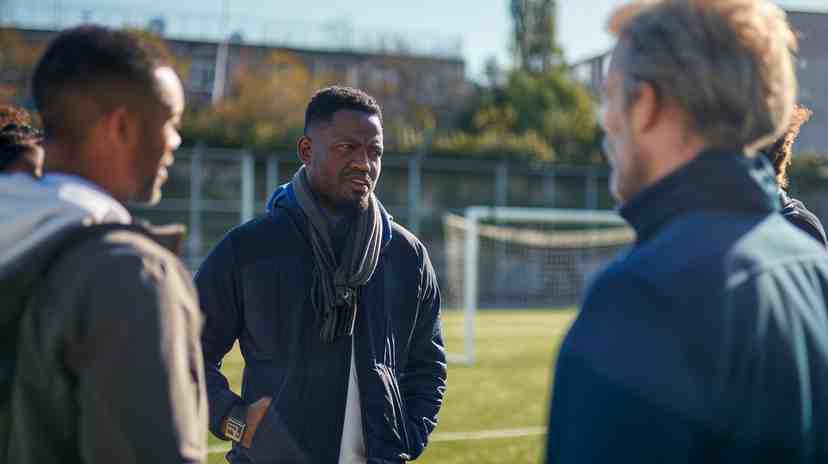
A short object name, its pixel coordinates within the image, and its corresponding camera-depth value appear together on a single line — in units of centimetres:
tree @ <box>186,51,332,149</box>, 2934
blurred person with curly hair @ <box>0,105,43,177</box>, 264
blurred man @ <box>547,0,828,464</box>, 156
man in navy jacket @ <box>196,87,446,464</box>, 318
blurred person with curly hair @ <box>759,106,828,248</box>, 310
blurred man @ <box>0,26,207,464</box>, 177
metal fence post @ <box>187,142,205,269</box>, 2598
